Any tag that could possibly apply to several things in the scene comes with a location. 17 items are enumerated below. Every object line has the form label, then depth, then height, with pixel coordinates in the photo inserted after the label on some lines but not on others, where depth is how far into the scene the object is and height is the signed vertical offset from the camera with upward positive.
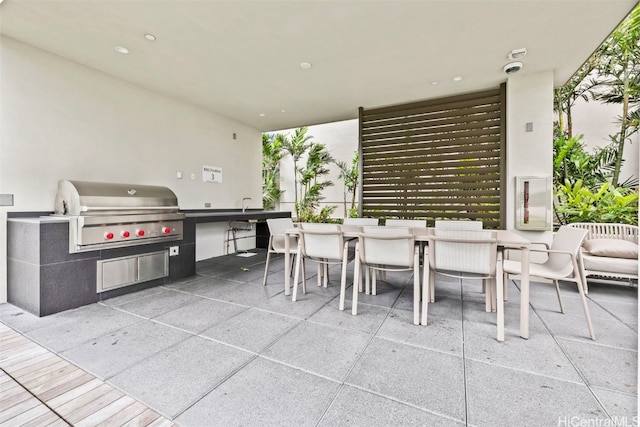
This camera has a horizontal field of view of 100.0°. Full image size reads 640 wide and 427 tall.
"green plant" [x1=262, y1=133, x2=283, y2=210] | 8.87 +1.42
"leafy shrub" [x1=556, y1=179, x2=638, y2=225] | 3.53 +0.12
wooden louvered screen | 4.12 +0.90
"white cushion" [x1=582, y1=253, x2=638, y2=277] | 3.06 -0.60
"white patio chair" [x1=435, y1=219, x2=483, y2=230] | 3.36 -0.15
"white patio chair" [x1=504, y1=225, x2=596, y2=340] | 2.14 -0.46
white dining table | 2.08 -0.37
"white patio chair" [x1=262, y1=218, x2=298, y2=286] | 3.49 -0.34
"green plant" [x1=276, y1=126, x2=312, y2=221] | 8.63 +2.22
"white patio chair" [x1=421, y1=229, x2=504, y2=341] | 2.13 -0.36
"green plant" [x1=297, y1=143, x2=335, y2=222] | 8.62 +1.14
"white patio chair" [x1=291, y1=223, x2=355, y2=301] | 2.81 -0.34
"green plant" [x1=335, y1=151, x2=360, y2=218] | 7.96 +1.00
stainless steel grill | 2.70 -0.04
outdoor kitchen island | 2.46 -0.55
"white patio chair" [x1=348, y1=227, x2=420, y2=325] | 2.42 -0.37
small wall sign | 4.96 +0.71
